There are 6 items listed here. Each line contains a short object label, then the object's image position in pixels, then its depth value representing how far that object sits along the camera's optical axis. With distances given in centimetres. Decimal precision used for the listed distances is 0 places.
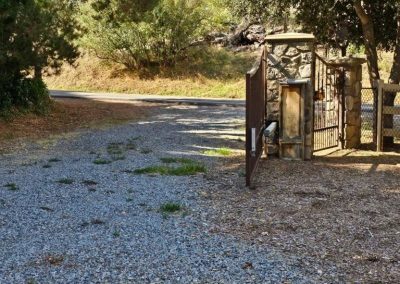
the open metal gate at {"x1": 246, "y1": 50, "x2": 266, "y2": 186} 750
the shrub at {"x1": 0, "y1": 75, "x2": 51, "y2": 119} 1465
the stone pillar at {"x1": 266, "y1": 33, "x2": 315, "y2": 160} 954
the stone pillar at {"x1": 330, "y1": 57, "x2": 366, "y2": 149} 1108
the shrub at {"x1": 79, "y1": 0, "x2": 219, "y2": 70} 2623
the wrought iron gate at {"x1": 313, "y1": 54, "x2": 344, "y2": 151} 1115
